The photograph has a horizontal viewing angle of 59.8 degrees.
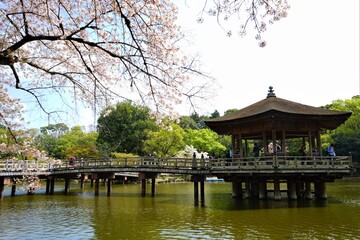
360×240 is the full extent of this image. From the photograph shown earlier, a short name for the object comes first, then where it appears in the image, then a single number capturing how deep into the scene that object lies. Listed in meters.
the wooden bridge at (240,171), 15.14
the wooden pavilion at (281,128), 15.62
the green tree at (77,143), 39.62
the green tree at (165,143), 37.83
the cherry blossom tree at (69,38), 4.84
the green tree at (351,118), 43.06
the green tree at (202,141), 45.59
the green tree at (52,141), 52.87
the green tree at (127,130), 43.84
